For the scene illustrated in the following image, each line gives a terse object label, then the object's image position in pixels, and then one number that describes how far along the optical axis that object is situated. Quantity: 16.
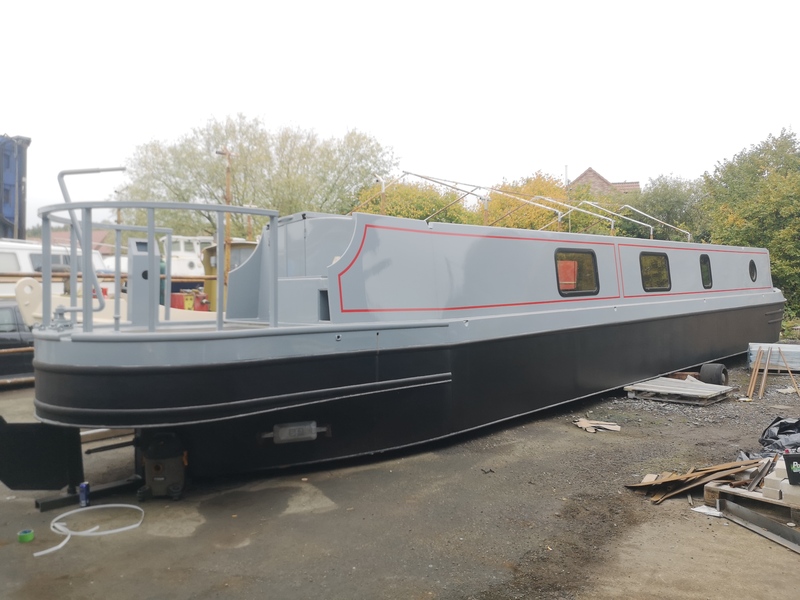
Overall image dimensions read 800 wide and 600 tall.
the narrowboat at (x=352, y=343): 4.14
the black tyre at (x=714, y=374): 8.58
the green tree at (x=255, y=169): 23.81
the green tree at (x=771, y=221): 17.12
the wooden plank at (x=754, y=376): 8.43
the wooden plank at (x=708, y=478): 4.66
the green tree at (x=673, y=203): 29.83
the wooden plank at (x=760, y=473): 4.37
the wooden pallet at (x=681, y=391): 7.68
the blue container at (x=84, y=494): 4.39
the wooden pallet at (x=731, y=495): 4.03
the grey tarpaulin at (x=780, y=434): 5.07
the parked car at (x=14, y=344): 8.83
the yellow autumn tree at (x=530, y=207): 17.00
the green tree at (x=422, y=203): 18.02
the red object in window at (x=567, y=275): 7.12
